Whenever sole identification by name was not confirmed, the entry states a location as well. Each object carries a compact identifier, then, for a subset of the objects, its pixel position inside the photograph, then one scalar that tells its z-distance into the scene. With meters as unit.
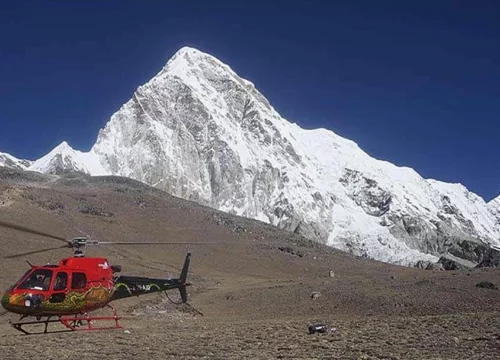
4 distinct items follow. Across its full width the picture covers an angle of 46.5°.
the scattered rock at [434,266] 105.59
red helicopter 18.94
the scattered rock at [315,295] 32.60
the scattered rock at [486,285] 30.39
